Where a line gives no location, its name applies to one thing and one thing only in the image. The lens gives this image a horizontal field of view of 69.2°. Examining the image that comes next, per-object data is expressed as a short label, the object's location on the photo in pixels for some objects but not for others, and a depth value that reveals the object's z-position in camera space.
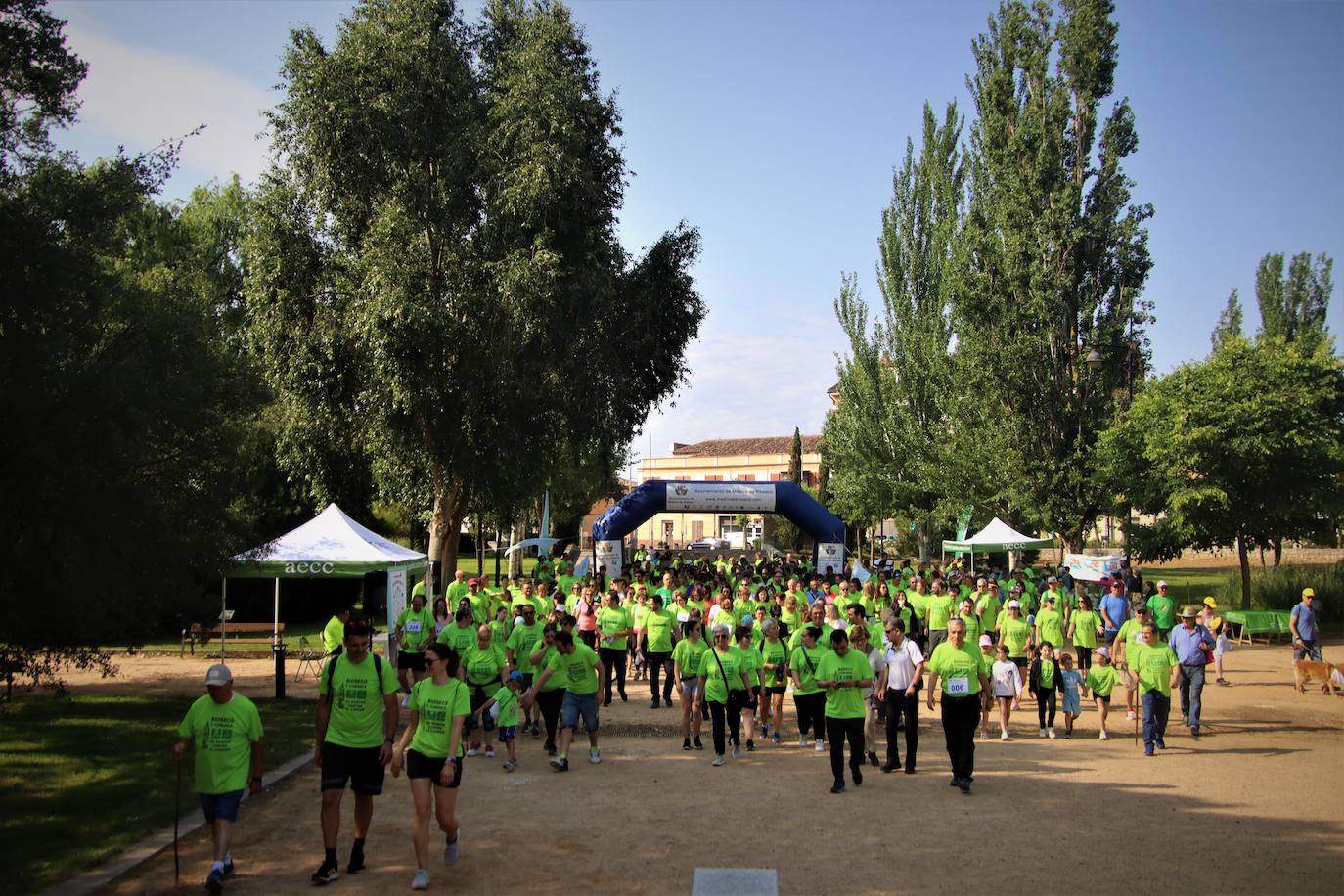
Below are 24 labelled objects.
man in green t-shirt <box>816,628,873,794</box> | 9.70
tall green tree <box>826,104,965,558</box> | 39.06
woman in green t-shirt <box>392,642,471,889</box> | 7.18
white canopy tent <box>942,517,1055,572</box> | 27.92
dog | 16.23
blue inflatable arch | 27.70
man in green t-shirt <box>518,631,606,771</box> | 10.75
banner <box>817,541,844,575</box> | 27.67
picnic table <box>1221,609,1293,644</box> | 23.03
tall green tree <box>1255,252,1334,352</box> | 49.56
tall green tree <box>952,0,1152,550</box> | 29.72
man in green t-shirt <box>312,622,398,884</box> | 7.14
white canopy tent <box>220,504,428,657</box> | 17.58
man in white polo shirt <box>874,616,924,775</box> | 10.66
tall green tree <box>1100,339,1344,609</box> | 23.00
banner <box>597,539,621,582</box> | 27.81
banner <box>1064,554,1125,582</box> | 24.36
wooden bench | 21.45
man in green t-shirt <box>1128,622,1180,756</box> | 11.43
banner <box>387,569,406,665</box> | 17.61
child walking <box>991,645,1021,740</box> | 12.53
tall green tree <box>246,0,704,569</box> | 22.03
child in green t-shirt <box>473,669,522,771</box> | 10.67
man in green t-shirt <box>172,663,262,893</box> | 6.88
